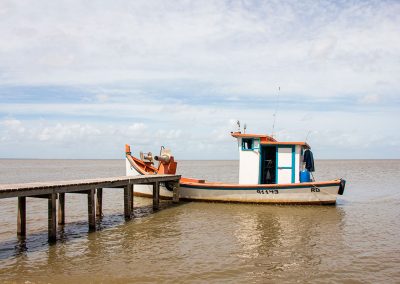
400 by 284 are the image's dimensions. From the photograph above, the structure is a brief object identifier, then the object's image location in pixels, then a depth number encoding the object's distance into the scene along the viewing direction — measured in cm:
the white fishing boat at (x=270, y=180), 2067
